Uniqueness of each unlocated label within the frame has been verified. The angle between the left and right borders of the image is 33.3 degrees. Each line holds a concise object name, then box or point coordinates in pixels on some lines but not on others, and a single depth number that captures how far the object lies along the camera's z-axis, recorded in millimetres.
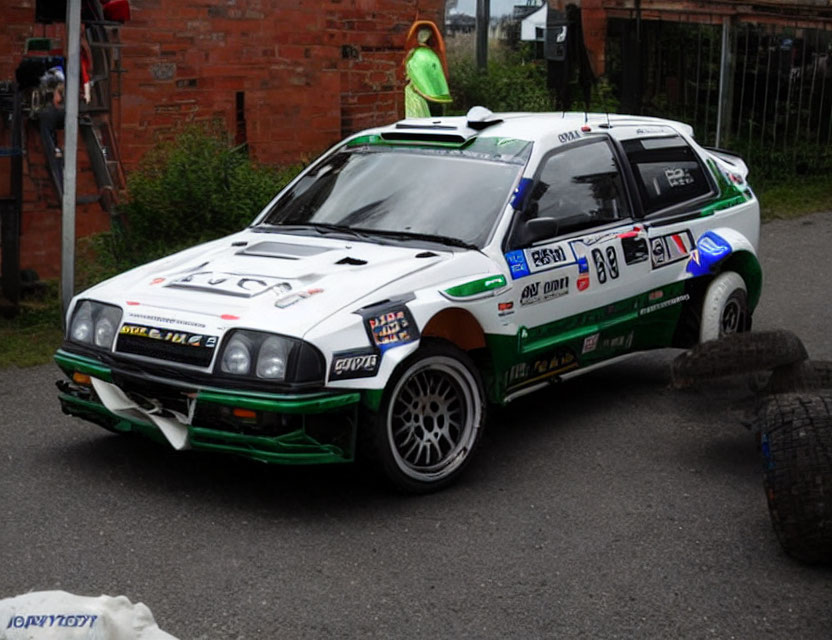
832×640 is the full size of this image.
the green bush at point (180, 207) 10086
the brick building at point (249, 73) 10875
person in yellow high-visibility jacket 13648
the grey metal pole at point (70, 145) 8344
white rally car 5656
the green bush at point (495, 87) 16531
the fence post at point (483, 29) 17297
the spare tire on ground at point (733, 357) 6598
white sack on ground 3721
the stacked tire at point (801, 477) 5160
